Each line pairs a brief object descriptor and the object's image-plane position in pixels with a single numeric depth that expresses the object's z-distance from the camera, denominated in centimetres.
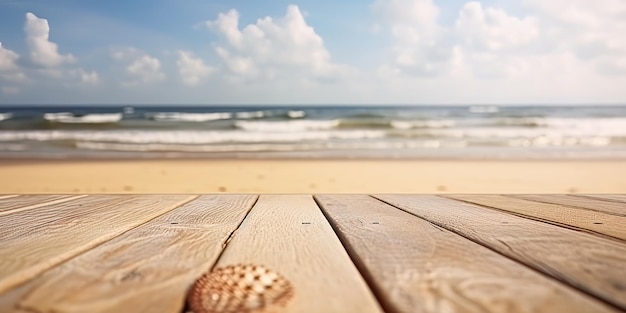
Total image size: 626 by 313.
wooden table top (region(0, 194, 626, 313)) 69
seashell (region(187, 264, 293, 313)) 64
